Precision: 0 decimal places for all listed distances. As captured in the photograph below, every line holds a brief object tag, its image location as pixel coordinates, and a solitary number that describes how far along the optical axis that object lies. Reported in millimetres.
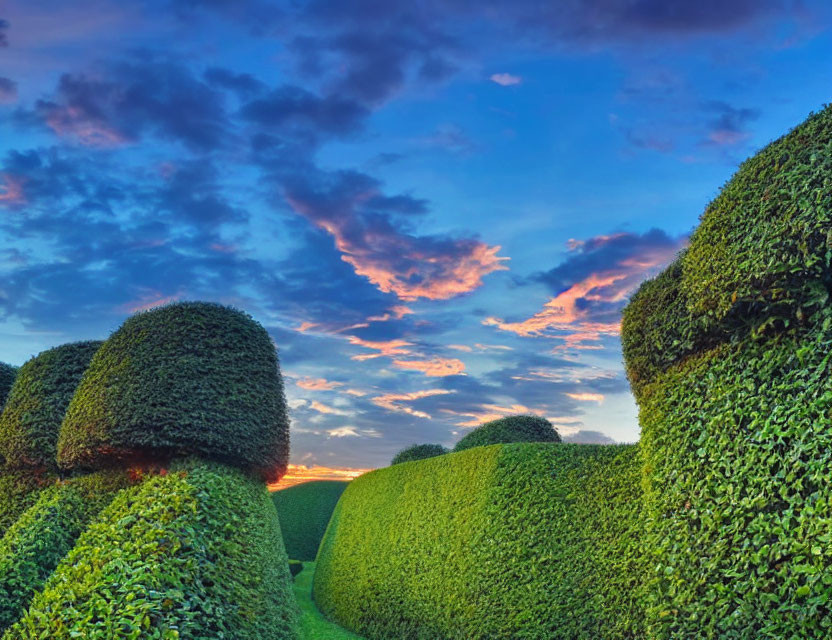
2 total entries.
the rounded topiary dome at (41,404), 10617
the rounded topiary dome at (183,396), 8070
